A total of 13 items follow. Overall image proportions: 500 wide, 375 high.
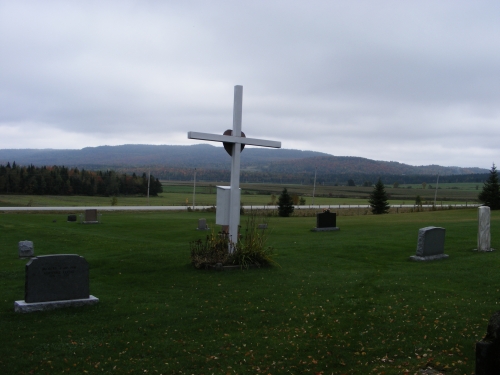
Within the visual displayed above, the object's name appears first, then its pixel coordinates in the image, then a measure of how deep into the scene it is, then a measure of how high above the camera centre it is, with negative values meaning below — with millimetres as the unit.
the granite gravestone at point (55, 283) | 10727 -2283
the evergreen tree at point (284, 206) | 49344 -1794
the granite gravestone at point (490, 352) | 5227 -1598
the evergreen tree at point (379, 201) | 53656 -1023
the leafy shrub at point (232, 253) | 15633 -2120
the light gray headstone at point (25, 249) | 19141 -2755
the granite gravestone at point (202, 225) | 29828 -2418
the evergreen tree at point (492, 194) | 44562 +221
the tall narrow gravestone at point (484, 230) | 18125 -1193
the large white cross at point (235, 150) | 15598 +1069
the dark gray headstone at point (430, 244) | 16984 -1699
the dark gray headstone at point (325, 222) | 28688 -1856
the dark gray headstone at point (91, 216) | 35156 -2594
